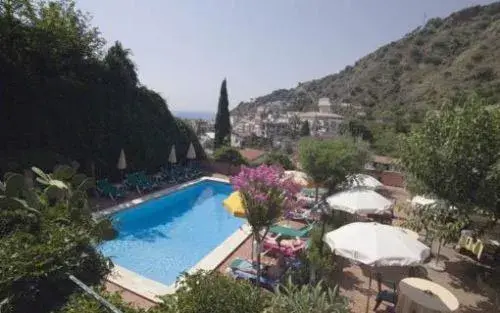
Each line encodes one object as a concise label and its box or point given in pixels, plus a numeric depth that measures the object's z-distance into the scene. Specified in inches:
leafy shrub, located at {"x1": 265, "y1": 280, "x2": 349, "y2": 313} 183.0
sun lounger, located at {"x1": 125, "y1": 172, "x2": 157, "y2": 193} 674.2
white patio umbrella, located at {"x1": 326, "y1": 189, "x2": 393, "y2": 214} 365.7
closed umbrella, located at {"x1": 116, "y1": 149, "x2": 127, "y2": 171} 677.4
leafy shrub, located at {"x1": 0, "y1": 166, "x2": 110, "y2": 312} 170.1
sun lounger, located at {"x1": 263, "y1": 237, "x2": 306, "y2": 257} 376.3
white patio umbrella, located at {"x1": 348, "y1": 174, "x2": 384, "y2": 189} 544.4
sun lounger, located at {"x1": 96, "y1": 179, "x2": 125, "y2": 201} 605.0
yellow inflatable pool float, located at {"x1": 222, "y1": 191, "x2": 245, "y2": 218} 377.7
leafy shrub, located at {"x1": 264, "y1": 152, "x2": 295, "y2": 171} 877.8
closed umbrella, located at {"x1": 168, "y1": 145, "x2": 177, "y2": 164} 813.2
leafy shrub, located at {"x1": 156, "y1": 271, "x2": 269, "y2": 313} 155.4
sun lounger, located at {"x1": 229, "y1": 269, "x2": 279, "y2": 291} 312.9
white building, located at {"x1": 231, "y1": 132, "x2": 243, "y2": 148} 3047.7
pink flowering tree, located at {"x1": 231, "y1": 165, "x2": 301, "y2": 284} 287.9
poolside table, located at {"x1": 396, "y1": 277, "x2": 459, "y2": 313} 230.4
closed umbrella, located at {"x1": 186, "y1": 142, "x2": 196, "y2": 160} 878.4
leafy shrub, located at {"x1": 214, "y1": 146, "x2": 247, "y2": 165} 925.8
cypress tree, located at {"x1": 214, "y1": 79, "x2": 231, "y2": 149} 1242.4
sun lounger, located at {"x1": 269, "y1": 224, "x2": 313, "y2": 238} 422.9
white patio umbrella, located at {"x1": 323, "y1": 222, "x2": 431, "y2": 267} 245.1
